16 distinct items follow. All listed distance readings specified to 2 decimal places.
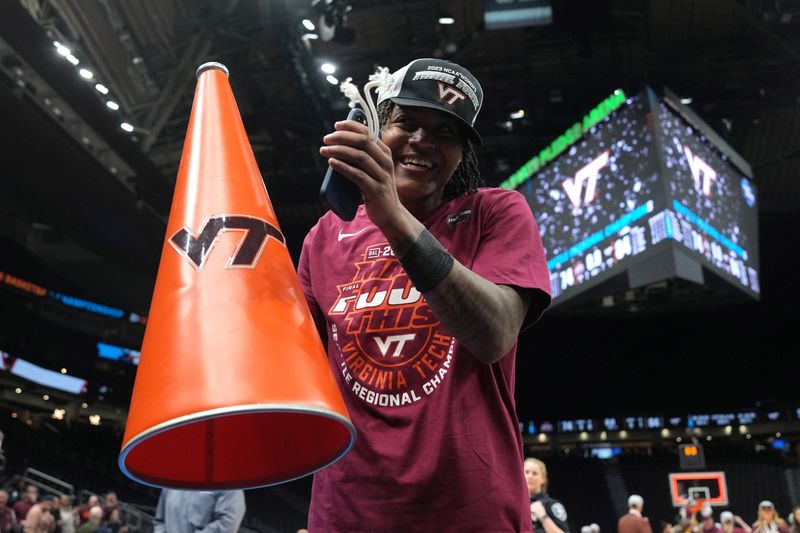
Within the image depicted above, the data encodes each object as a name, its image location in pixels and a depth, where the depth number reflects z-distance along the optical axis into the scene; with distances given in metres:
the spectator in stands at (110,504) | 11.28
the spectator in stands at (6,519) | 8.92
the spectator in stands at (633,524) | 6.23
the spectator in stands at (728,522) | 9.75
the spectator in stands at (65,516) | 10.31
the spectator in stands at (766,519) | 8.53
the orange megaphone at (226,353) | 0.87
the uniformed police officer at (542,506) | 4.59
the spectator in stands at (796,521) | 8.24
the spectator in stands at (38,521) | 7.50
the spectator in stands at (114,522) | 10.48
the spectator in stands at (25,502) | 10.25
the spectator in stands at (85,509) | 10.49
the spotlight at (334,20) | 8.19
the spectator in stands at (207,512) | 3.35
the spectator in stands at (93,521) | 8.80
